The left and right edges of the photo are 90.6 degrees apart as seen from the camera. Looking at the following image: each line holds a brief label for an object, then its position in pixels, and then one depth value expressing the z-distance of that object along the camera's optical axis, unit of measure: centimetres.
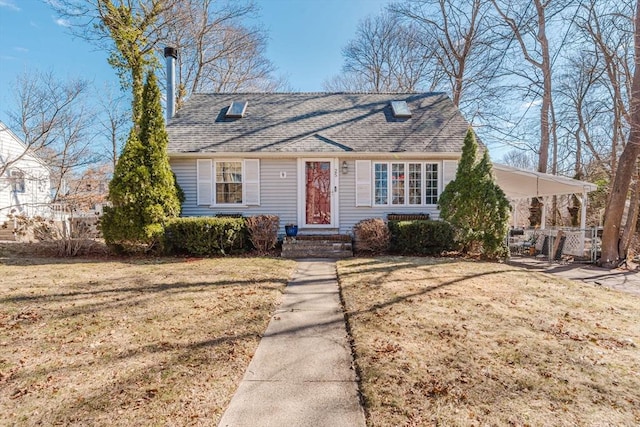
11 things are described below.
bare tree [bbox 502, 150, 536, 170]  3034
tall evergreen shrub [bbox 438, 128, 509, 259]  797
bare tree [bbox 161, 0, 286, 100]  1761
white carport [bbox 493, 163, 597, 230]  966
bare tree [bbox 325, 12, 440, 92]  2136
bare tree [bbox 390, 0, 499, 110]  1695
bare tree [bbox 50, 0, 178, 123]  1288
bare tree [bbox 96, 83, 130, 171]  2211
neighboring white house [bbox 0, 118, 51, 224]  1539
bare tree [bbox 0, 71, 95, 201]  1648
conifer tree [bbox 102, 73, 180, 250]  804
